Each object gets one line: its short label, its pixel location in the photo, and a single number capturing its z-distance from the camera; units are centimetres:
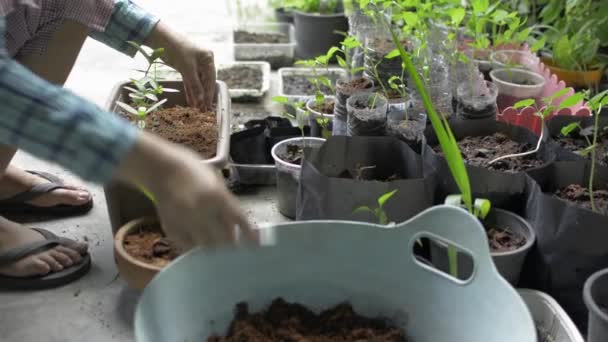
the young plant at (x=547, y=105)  117
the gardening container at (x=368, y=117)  145
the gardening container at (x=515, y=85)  178
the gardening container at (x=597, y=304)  92
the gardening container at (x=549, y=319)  103
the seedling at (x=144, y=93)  135
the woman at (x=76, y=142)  69
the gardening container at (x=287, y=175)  148
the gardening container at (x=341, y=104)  159
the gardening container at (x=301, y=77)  217
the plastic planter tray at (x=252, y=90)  213
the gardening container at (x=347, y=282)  88
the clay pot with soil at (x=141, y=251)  115
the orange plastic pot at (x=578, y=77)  199
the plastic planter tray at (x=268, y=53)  248
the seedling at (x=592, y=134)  115
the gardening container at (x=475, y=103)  155
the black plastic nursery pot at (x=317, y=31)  253
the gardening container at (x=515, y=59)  192
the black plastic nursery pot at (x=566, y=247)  106
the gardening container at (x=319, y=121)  164
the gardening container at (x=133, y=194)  128
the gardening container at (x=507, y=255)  110
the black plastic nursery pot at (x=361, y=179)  119
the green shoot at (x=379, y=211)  115
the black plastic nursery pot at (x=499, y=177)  122
